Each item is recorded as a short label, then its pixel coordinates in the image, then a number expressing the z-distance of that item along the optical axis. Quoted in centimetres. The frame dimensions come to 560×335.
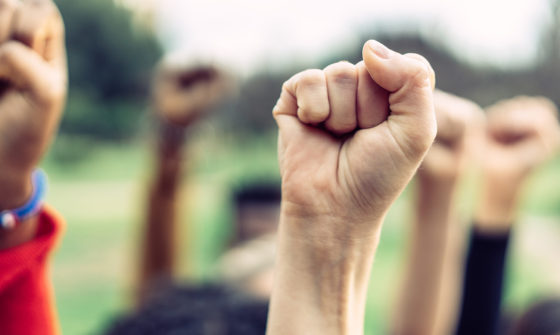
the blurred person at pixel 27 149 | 75
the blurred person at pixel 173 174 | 179
